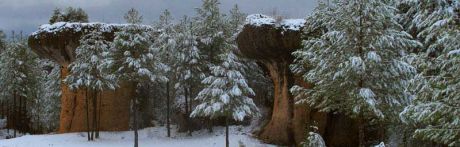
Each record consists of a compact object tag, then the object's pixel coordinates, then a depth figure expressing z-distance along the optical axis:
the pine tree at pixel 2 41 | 60.29
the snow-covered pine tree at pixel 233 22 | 37.75
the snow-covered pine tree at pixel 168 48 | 36.69
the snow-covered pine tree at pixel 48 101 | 48.56
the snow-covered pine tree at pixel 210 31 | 36.62
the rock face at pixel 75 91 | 37.75
